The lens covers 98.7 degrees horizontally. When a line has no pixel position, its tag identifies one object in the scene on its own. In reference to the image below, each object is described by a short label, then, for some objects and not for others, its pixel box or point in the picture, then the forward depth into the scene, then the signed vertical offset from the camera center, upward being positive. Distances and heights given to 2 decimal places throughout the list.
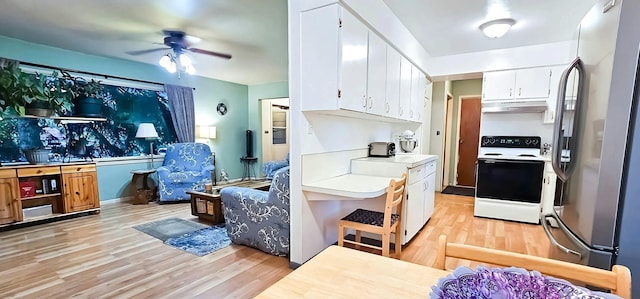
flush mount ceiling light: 2.95 +1.13
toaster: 3.22 -0.22
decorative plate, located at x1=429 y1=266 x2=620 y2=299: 0.57 -0.33
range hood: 3.79 +0.36
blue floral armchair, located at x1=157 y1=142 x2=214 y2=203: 4.56 -0.73
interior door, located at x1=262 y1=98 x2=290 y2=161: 6.93 +0.02
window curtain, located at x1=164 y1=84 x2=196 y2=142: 5.29 +0.37
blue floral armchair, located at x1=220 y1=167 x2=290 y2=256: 2.49 -0.83
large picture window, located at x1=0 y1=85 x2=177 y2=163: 3.76 -0.04
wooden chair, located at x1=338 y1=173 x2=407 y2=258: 2.05 -0.73
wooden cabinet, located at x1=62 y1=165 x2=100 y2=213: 3.74 -0.83
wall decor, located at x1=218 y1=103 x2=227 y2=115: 6.25 +0.47
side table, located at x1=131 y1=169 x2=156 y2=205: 4.55 -1.03
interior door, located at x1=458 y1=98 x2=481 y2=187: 5.89 -0.20
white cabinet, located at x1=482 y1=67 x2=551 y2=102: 3.76 +0.67
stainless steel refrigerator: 1.10 -0.06
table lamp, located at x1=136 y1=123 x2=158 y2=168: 4.70 -0.03
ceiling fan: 3.37 +1.11
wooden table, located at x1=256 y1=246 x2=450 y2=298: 0.75 -0.45
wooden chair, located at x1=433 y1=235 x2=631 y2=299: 0.73 -0.40
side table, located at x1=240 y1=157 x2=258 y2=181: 6.83 -0.94
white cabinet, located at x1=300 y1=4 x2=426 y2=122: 2.05 +0.54
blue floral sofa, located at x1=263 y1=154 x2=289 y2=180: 5.79 -0.79
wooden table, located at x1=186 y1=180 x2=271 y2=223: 3.54 -1.00
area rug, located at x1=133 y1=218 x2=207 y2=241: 3.19 -1.22
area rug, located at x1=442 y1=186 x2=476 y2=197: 5.33 -1.20
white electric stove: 3.56 -0.71
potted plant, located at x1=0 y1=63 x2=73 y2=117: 3.21 +0.43
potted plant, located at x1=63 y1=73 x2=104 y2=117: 4.10 +0.50
